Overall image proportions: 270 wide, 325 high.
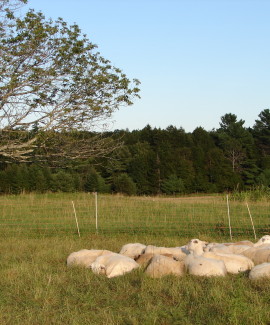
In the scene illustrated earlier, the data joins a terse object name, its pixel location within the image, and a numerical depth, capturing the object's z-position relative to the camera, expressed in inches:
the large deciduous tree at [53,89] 434.6
